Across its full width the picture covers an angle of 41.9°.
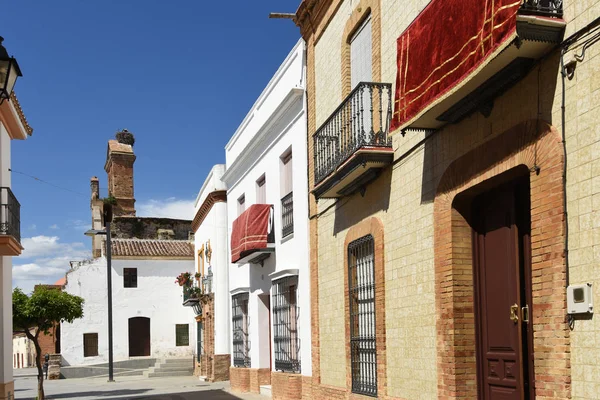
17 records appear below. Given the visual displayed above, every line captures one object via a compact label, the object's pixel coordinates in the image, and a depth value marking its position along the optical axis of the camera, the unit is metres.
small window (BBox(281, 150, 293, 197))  14.75
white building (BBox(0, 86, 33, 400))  14.76
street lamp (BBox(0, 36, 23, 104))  7.03
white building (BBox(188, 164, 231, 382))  22.69
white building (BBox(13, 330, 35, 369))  54.50
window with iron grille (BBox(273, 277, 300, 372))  14.06
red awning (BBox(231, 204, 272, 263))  15.34
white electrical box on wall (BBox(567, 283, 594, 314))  5.41
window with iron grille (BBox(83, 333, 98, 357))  32.81
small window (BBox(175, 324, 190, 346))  34.09
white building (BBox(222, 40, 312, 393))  13.56
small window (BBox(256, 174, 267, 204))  16.77
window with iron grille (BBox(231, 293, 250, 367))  18.06
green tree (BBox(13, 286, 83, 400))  20.66
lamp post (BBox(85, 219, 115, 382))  26.66
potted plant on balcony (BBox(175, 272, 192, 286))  28.70
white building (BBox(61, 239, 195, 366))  32.91
